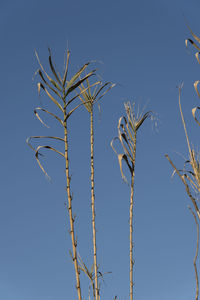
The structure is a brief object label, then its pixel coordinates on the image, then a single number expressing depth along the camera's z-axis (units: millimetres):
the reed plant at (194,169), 7254
